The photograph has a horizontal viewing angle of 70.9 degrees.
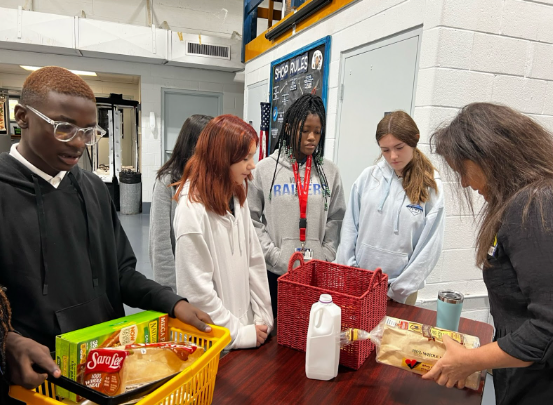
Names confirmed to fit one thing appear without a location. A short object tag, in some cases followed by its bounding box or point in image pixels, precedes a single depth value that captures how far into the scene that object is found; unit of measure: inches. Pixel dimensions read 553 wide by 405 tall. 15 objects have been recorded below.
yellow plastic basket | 26.9
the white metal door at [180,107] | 258.4
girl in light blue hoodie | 64.9
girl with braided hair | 72.5
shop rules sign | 132.0
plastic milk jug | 39.7
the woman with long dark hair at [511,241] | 32.0
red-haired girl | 47.7
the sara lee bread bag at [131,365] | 29.6
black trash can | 257.1
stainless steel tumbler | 48.7
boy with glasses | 36.2
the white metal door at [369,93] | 94.3
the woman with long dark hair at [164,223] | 73.4
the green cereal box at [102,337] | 30.9
